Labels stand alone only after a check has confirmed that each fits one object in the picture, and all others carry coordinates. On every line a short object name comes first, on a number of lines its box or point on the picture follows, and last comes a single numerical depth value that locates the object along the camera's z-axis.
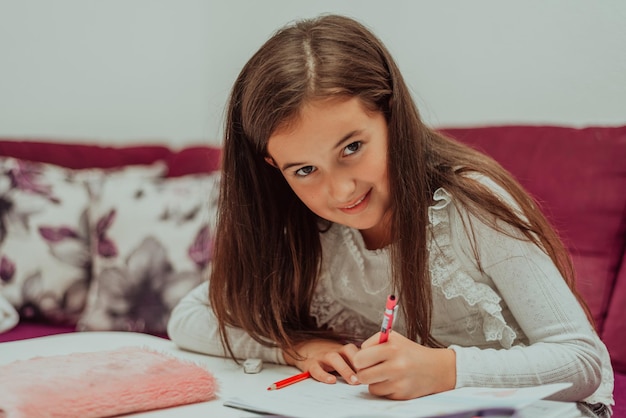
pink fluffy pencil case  0.94
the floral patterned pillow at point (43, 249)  1.80
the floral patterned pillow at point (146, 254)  1.74
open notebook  0.78
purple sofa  1.43
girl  0.99
